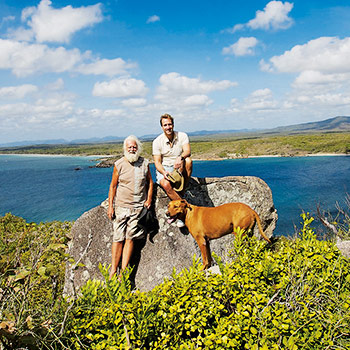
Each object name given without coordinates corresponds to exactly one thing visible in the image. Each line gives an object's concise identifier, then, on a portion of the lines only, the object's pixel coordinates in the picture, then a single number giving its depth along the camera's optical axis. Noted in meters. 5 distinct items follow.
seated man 6.23
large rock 6.32
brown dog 5.44
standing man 5.82
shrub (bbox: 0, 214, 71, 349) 2.32
